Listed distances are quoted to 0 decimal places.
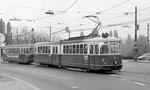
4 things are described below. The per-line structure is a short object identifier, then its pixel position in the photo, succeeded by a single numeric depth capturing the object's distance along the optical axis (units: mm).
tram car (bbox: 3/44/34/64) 29614
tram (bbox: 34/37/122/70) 16645
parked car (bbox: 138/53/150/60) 40540
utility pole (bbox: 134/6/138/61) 34579
